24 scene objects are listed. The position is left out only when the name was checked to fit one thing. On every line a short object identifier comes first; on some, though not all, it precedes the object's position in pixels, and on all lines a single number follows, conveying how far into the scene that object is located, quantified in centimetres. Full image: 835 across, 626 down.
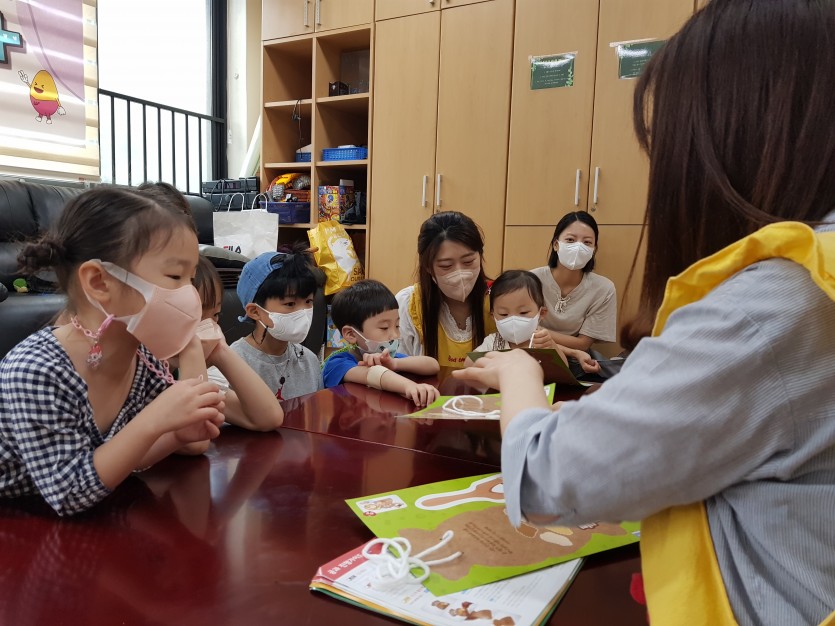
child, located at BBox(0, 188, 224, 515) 69
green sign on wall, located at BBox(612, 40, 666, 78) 274
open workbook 48
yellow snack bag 351
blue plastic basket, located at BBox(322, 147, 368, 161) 364
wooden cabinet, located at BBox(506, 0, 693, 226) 279
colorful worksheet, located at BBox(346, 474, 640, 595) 55
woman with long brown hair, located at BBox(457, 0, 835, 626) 41
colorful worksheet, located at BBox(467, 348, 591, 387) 116
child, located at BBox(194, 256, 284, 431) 100
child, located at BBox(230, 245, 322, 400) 153
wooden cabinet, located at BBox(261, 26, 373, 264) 368
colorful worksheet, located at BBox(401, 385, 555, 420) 105
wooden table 48
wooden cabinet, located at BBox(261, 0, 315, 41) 365
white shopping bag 369
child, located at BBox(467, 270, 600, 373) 169
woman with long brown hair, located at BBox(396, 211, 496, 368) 193
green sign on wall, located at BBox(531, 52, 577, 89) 292
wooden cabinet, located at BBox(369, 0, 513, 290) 313
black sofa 234
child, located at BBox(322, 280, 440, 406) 147
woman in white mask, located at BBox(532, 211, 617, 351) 256
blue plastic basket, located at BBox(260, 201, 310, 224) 379
